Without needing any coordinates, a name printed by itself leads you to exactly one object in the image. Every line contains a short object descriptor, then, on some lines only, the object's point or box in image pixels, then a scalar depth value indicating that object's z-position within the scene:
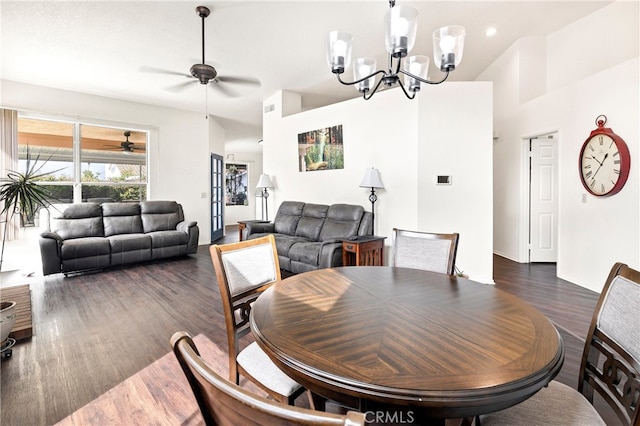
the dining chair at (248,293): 1.17
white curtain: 4.43
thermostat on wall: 3.76
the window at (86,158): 4.85
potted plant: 2.86
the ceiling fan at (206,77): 3.01
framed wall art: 4.67
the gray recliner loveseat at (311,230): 3.64
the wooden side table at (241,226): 5.00
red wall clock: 3.16
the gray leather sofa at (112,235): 4.07
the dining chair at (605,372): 0.92
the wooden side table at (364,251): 3.41
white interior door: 4.84
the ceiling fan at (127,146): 5.68
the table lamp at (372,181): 3.90
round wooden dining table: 0.70
